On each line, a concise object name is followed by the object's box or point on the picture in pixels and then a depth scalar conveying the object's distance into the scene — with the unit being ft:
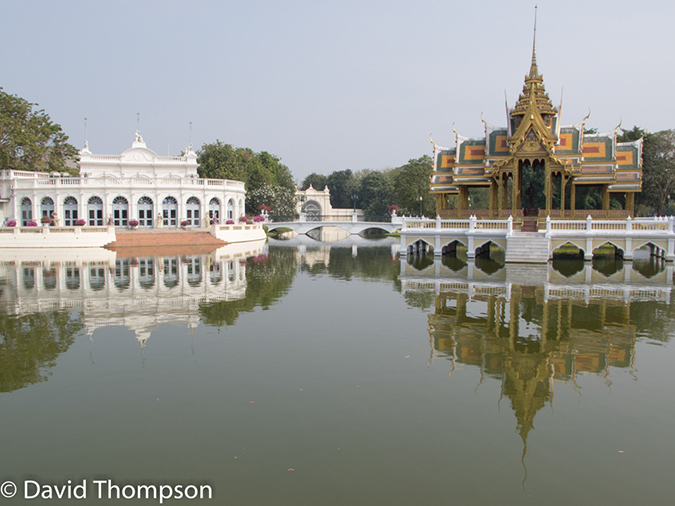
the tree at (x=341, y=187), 353.31
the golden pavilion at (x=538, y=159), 88.74
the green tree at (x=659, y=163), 138.62
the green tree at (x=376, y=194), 261.44
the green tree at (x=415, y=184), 193.57
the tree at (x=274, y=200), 213.46
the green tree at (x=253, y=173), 192.24
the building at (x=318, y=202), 312.91
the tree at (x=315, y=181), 396.18
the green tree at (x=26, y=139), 147.23
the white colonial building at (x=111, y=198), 141.49
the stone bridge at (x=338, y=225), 179.63
